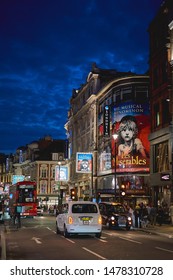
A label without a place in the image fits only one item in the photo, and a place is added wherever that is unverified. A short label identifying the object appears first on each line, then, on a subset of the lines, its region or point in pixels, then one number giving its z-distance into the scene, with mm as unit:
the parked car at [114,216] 31297
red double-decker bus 49875
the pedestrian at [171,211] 36944
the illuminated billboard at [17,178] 109000
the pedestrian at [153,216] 35969
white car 22922
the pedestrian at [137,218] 34469
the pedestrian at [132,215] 33888
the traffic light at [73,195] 51500
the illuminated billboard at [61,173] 79188
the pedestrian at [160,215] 36266
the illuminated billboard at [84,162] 63000
